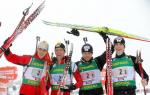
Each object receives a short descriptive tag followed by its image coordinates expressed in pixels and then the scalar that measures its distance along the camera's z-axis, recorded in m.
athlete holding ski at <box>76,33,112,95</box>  5.29
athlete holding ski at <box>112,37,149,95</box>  5.22
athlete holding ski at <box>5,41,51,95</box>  4.98
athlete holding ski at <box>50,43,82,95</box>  5.09
